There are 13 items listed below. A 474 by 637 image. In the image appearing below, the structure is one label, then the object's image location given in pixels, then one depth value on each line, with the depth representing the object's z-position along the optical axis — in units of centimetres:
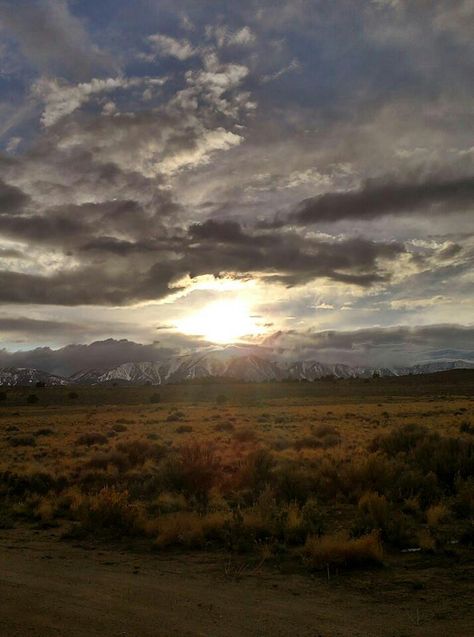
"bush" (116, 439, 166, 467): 2389
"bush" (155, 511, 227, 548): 1193
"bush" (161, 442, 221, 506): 1683
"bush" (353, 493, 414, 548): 1159
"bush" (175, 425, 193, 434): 3828
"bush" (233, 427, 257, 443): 3116
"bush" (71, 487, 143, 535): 1309
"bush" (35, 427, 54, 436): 3981
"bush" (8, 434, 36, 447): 3286
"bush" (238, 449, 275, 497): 1720
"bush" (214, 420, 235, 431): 3949
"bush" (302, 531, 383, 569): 1029
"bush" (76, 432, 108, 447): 3266
